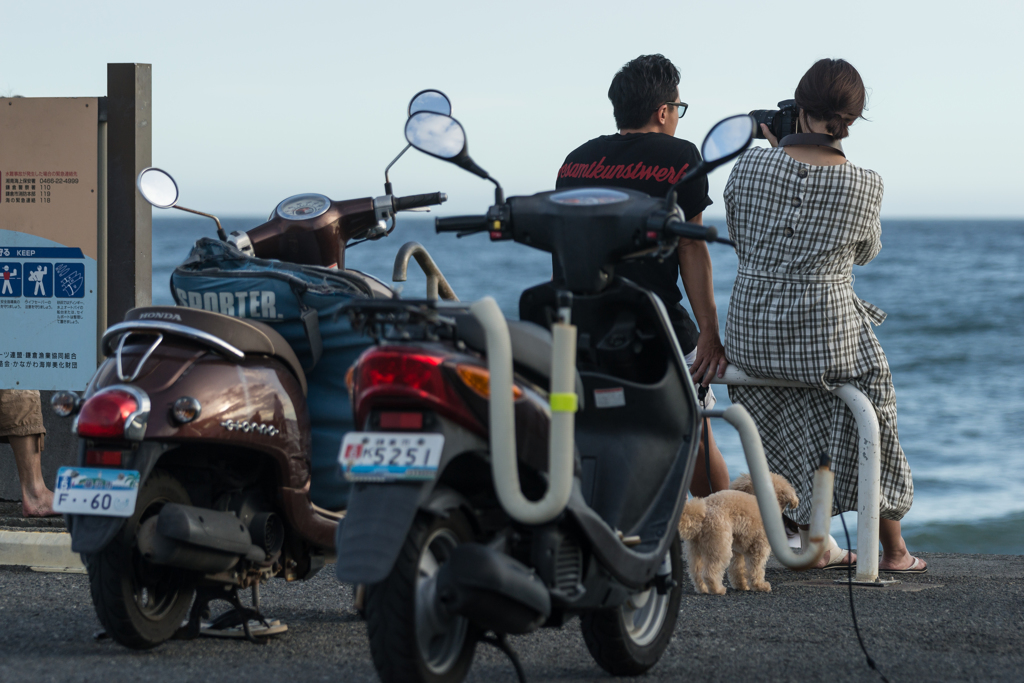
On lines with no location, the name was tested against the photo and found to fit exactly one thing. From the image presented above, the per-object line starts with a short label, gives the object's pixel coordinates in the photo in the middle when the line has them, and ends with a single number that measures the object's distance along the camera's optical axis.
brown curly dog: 9.24
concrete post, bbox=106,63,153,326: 11.09
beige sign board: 11.22
